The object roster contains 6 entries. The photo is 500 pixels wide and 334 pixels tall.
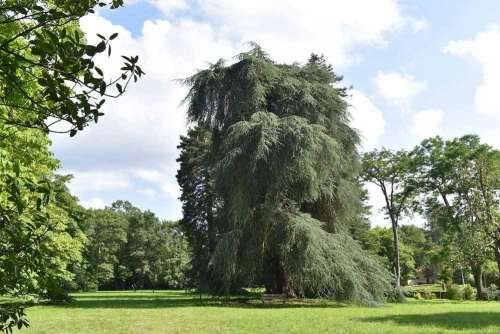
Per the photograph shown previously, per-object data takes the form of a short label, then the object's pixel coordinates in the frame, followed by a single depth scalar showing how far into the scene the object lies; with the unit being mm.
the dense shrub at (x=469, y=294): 33562
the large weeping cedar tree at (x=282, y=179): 19828
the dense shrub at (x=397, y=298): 25219
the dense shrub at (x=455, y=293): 33031
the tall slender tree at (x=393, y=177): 37406
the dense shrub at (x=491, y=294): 32075
